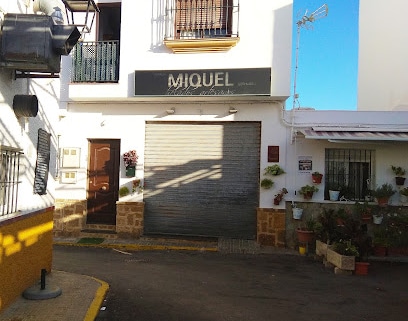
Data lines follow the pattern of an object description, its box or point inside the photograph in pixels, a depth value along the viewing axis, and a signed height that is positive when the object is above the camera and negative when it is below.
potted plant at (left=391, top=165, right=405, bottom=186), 9.18 +0.15
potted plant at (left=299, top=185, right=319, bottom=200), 9.30 -0.37
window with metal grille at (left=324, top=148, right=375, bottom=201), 9.54 +0.19
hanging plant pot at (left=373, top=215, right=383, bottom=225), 9.00 -1.03
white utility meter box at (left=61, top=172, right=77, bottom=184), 10.25 -0.21
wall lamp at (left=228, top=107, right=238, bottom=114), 9.72 +1.80
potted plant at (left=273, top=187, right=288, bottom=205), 9.44 -0.56
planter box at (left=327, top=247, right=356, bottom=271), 7.25 -1.74
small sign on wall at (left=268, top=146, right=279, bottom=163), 9.65 +0.61
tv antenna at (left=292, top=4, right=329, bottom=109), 9.74 +4.39
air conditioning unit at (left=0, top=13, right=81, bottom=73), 4.39 +1.63
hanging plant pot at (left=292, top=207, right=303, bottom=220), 9.27 -0.96
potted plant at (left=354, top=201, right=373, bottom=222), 8.98 -0.83
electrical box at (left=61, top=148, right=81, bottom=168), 10.24 +0.38
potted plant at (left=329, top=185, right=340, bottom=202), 9.32 -0.43
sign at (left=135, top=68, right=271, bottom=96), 9.36 +2.52
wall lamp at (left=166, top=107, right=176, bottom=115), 9.94 +1.77
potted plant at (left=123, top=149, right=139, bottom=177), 9.92 +0.28
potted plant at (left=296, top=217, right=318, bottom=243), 8.84 -1.41
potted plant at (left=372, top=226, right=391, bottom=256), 8.27 -1.42
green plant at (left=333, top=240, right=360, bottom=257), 7.34 -1.49
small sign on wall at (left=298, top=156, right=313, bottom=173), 9.58 +0.36
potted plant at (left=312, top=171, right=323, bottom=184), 9.38 +0.01
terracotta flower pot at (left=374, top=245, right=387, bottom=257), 8.91 -1.83
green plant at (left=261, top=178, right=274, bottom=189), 9.50 -0.20
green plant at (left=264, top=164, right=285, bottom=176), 9.48 +0.17
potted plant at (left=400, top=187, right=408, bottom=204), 8.93 -0.40
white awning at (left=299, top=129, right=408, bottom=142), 8.55 +1.08
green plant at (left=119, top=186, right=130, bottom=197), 9.99 -0.55
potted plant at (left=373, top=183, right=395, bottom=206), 8.92 -0.37
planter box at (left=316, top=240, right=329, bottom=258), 8.12 -1.69
